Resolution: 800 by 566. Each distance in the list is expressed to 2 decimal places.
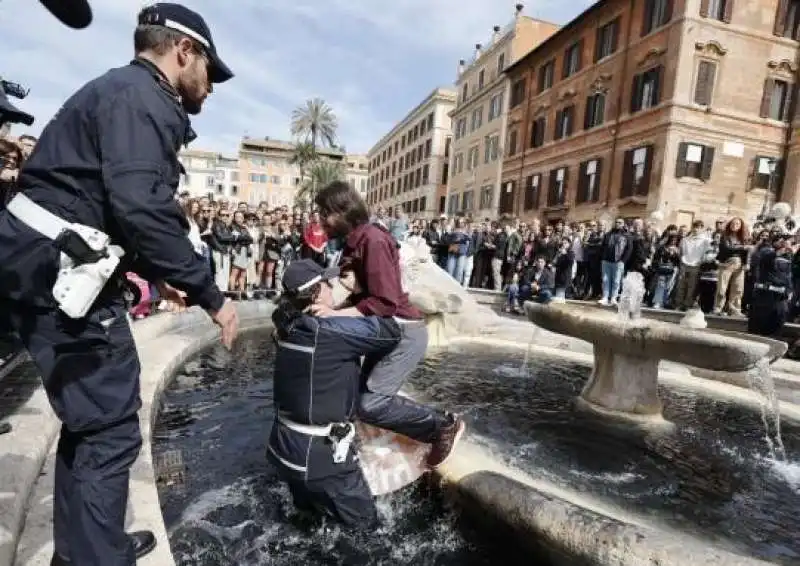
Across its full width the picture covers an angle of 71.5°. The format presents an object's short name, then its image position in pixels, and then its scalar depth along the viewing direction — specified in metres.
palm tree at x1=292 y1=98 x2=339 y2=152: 74.96
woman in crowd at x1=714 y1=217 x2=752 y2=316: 11.30
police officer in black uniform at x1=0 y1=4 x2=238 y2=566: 1.73
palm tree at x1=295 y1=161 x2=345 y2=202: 67.88
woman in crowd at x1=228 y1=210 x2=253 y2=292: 11.41
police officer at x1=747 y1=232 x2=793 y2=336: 8.23
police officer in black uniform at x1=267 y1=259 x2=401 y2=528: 2.72
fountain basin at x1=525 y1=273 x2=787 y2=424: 3.90
